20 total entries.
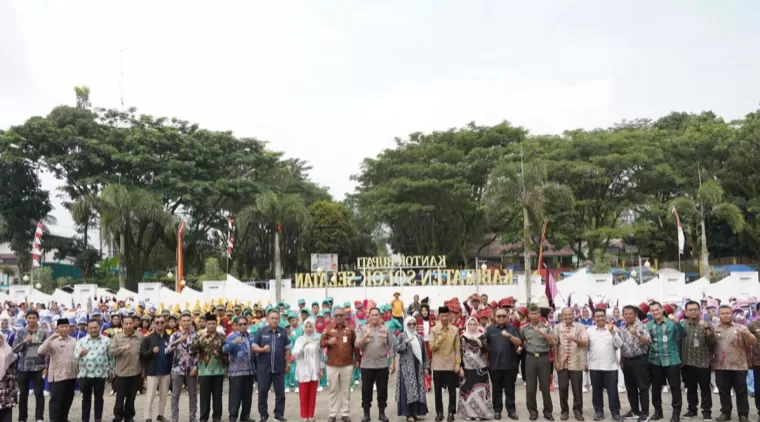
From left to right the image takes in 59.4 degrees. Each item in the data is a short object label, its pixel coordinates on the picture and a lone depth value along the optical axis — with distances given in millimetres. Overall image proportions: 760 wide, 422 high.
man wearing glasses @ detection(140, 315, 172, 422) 8977
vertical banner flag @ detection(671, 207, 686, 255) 27041
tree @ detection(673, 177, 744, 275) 31484
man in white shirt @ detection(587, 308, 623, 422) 8883
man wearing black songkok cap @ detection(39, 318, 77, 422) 8641
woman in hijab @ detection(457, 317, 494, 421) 9039
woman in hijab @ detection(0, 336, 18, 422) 7527
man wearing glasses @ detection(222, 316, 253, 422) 8969
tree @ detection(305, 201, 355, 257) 43438
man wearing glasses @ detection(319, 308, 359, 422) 9039
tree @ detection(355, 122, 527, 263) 37719
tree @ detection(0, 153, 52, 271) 39219
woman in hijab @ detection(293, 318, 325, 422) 8906
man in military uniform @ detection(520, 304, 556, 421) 9008
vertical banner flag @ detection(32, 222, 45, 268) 25984
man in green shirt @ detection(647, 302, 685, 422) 8758
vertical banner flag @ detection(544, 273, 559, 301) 18312
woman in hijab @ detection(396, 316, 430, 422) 9109
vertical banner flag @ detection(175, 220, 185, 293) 27362
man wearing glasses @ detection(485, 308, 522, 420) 9125
